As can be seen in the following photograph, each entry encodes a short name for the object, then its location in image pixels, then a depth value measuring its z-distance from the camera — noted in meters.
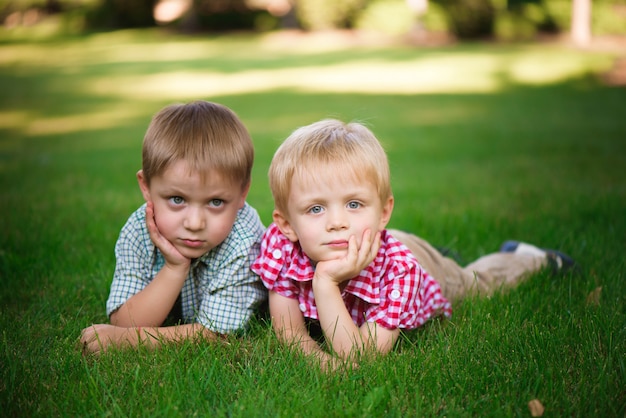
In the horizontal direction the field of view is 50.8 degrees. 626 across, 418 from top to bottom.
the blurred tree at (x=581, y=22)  27.38
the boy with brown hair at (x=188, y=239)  2.87
